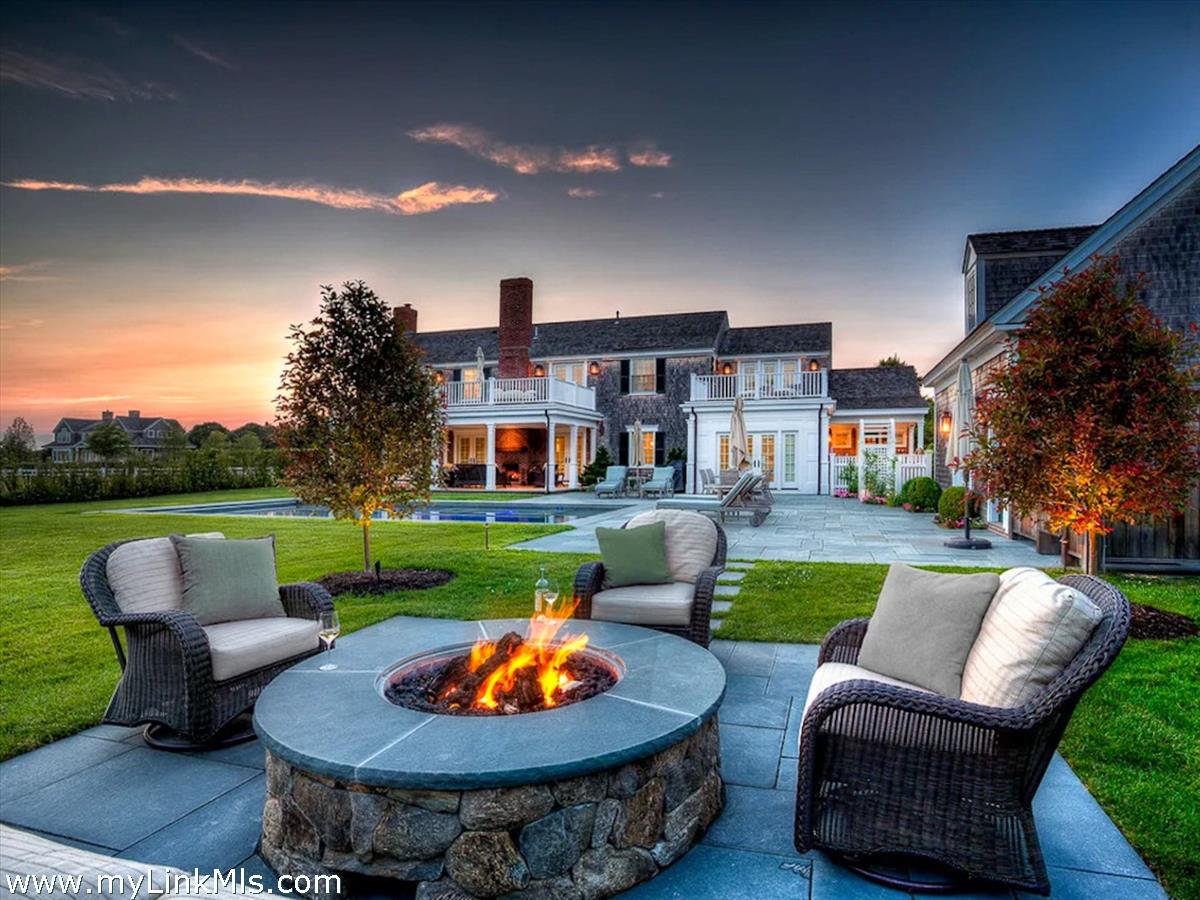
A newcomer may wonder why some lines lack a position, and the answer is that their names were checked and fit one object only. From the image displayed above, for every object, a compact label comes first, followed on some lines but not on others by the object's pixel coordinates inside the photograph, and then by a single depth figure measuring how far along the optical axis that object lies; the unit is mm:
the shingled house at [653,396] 20875
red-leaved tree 5680
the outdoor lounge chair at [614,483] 19219
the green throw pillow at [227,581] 3602
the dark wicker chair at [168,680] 3068
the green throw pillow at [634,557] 4598
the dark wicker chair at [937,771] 2061
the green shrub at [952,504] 11648
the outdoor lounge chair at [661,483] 19281
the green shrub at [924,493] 14953
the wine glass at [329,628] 3189
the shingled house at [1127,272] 8195
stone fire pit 1972
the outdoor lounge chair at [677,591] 4195
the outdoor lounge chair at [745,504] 12500
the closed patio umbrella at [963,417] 11965
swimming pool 14555
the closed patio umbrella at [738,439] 16609
